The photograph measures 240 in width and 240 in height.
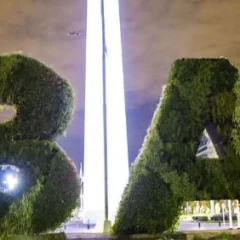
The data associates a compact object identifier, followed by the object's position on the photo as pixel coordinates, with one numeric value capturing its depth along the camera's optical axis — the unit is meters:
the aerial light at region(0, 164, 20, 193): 13.30
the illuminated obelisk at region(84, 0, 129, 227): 31.97
